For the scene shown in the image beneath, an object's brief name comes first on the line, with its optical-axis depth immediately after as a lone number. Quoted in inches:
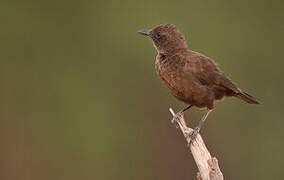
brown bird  594.5
